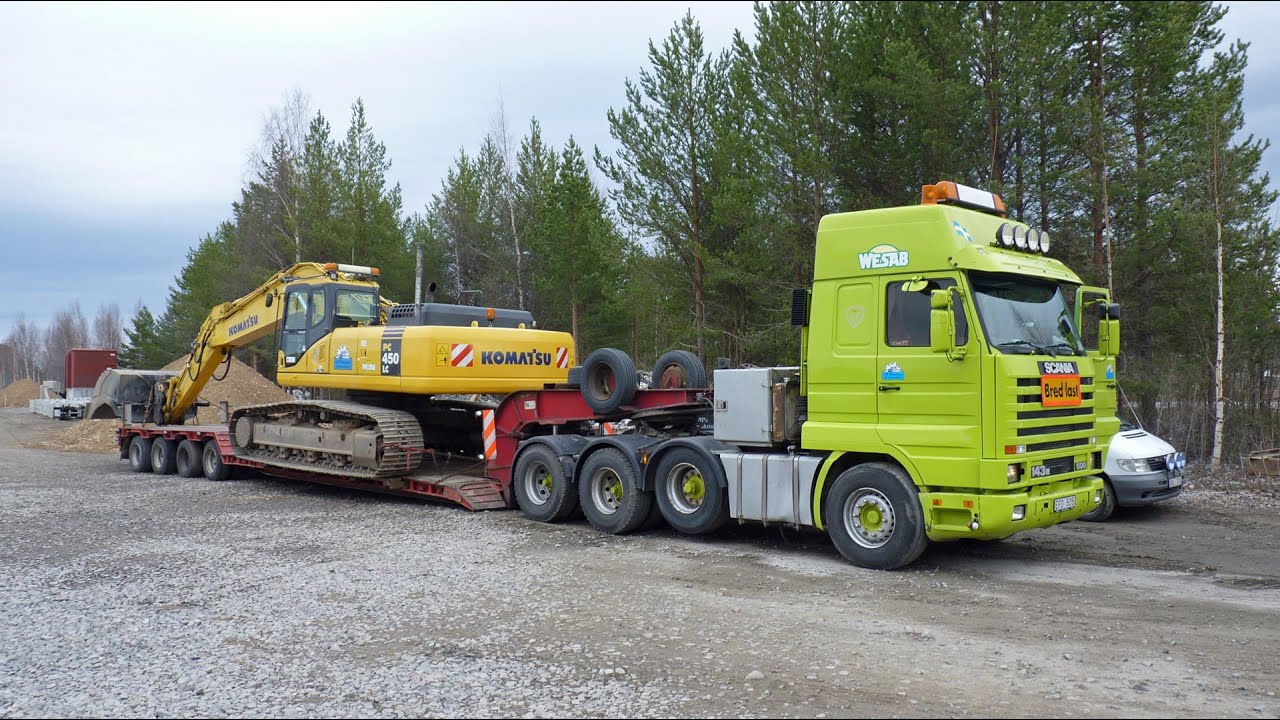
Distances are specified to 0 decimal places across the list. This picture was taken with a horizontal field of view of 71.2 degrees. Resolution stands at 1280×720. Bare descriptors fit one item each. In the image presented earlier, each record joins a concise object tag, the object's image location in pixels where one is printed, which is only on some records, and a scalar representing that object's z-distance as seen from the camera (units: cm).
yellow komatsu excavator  1240
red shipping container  3949
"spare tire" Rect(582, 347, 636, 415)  1078
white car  1098
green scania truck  759
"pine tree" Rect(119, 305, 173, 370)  4153
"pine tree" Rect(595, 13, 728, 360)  2136
